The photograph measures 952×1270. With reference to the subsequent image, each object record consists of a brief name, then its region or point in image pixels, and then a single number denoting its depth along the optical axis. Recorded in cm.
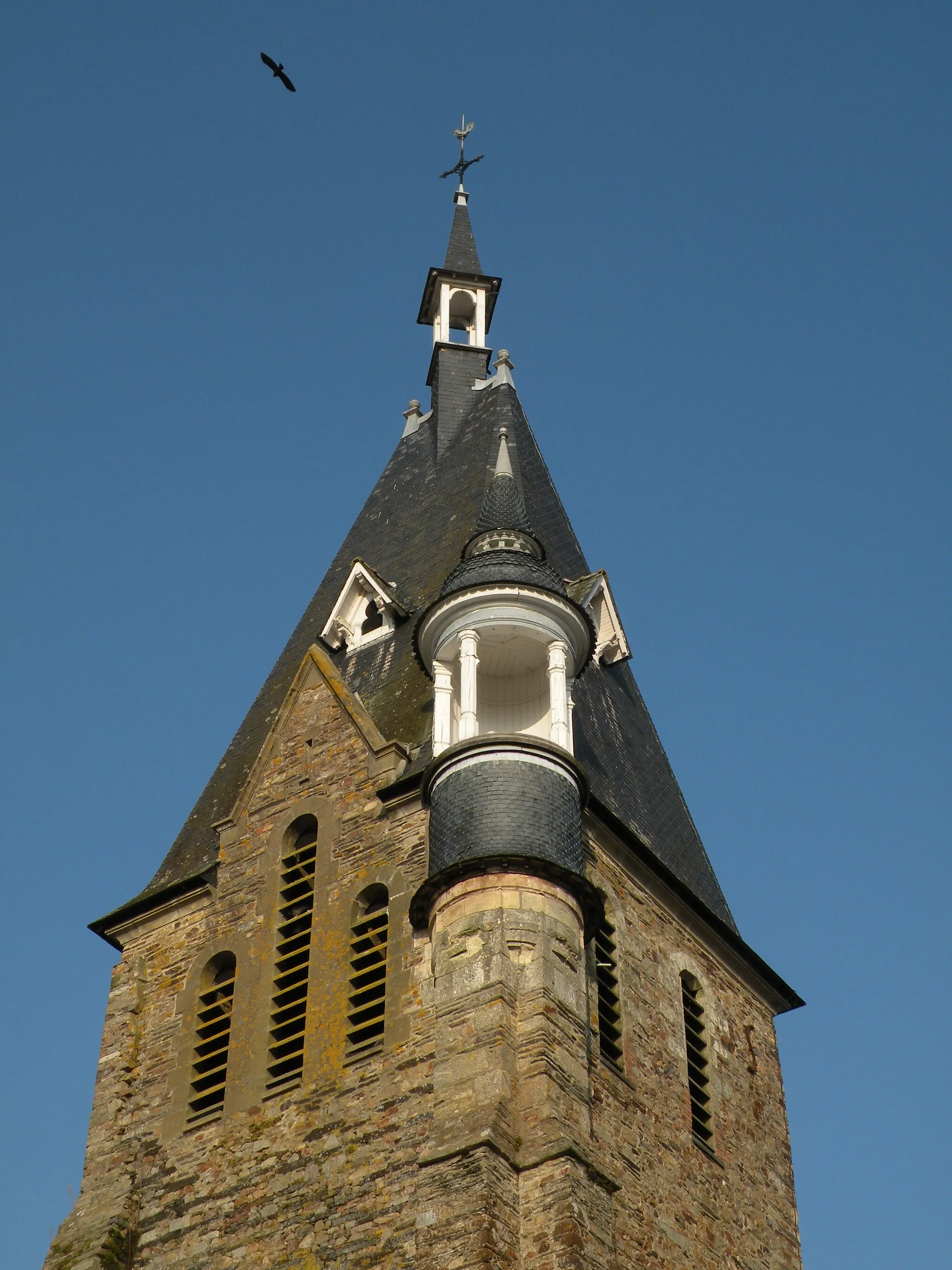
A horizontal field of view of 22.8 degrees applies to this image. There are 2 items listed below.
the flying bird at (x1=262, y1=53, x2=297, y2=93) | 2848
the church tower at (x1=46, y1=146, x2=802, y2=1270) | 2497
